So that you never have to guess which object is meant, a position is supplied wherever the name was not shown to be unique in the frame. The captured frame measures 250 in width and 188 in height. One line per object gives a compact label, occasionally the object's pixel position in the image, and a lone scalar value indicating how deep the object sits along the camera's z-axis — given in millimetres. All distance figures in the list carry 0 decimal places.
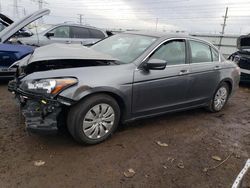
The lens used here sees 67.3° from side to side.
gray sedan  2209
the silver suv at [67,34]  5667
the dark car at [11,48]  3912
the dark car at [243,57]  5152
